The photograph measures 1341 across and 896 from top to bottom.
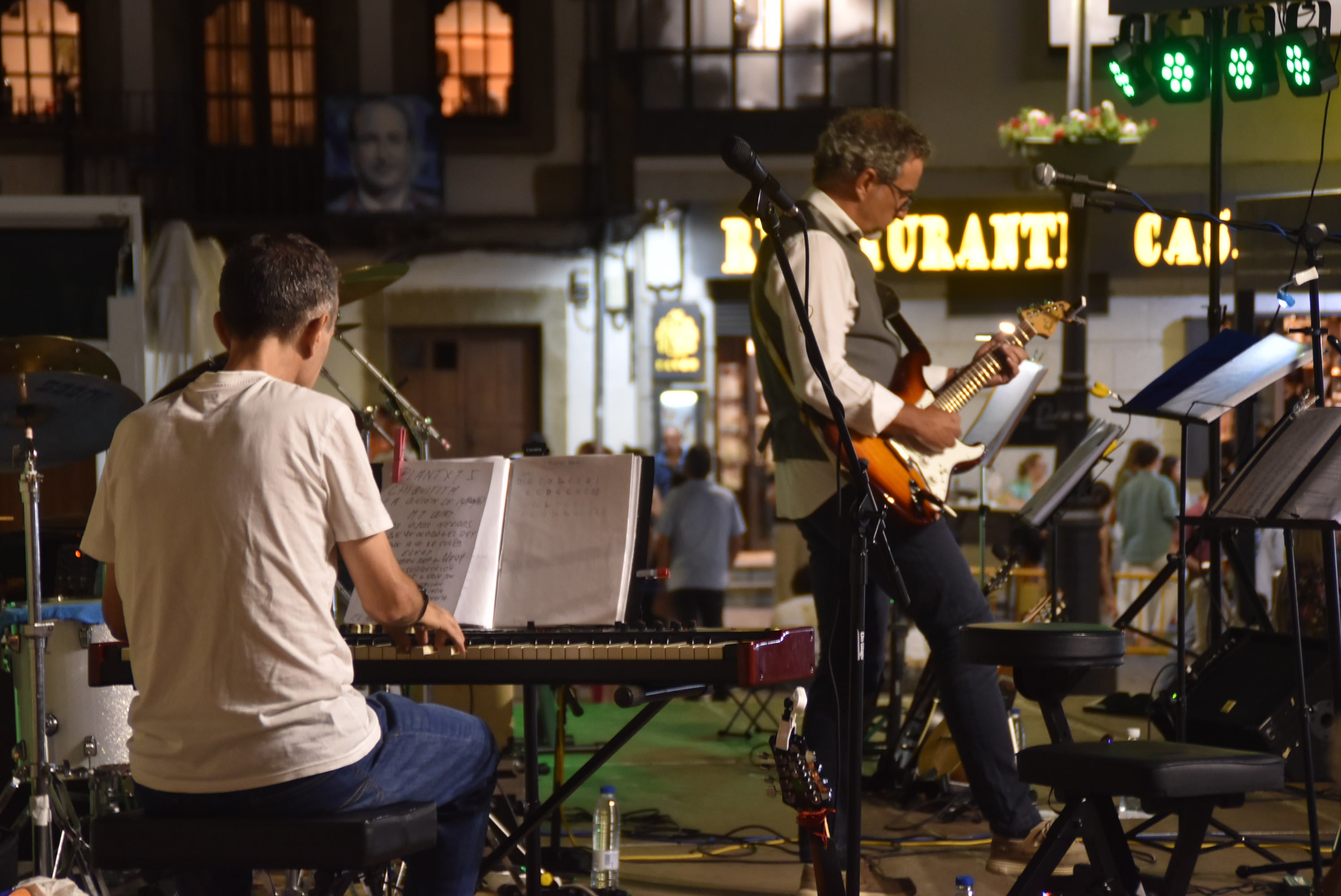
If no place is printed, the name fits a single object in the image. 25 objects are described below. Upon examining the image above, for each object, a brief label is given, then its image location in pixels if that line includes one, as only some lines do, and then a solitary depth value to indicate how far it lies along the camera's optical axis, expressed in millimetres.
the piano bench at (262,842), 4352
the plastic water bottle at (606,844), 7273
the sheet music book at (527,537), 5684
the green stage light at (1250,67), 11687
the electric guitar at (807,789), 5949
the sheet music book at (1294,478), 6453
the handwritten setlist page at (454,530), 5676
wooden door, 26969
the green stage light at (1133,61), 12422
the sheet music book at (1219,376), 7383
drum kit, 7328
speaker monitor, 9211
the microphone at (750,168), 5203
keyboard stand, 5359
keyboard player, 4289
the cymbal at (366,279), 8055
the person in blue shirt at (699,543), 15969
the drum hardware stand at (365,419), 7859
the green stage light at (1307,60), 11406
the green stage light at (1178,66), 12062
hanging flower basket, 18812
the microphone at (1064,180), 6992
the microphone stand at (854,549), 5434
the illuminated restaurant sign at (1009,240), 23875
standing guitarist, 6812
